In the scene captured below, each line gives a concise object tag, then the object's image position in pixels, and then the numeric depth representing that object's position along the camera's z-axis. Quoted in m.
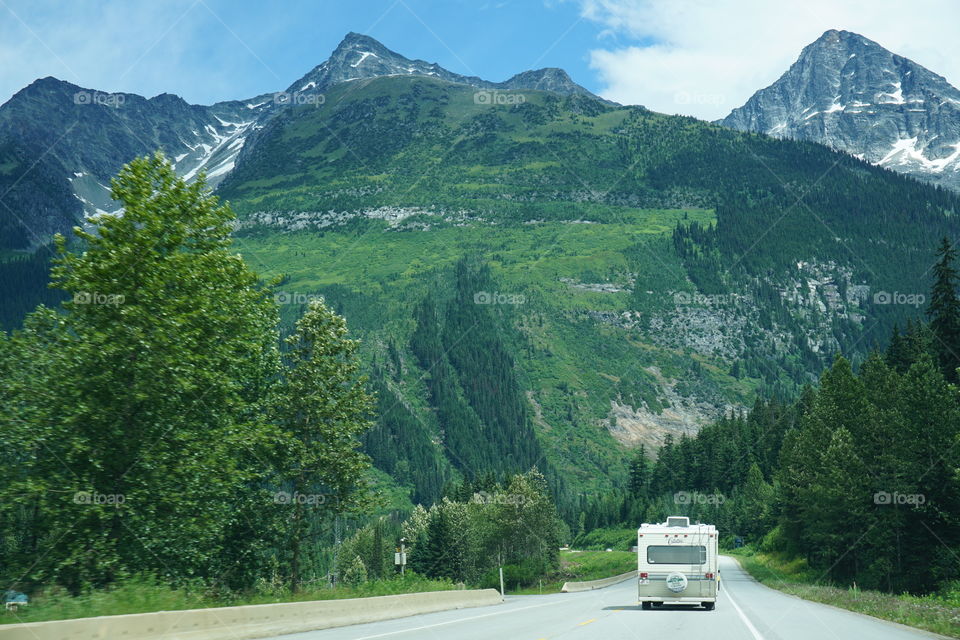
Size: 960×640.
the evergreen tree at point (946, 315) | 54.28
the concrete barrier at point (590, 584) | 58.73
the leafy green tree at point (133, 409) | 25.25
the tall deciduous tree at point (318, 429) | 33.94
